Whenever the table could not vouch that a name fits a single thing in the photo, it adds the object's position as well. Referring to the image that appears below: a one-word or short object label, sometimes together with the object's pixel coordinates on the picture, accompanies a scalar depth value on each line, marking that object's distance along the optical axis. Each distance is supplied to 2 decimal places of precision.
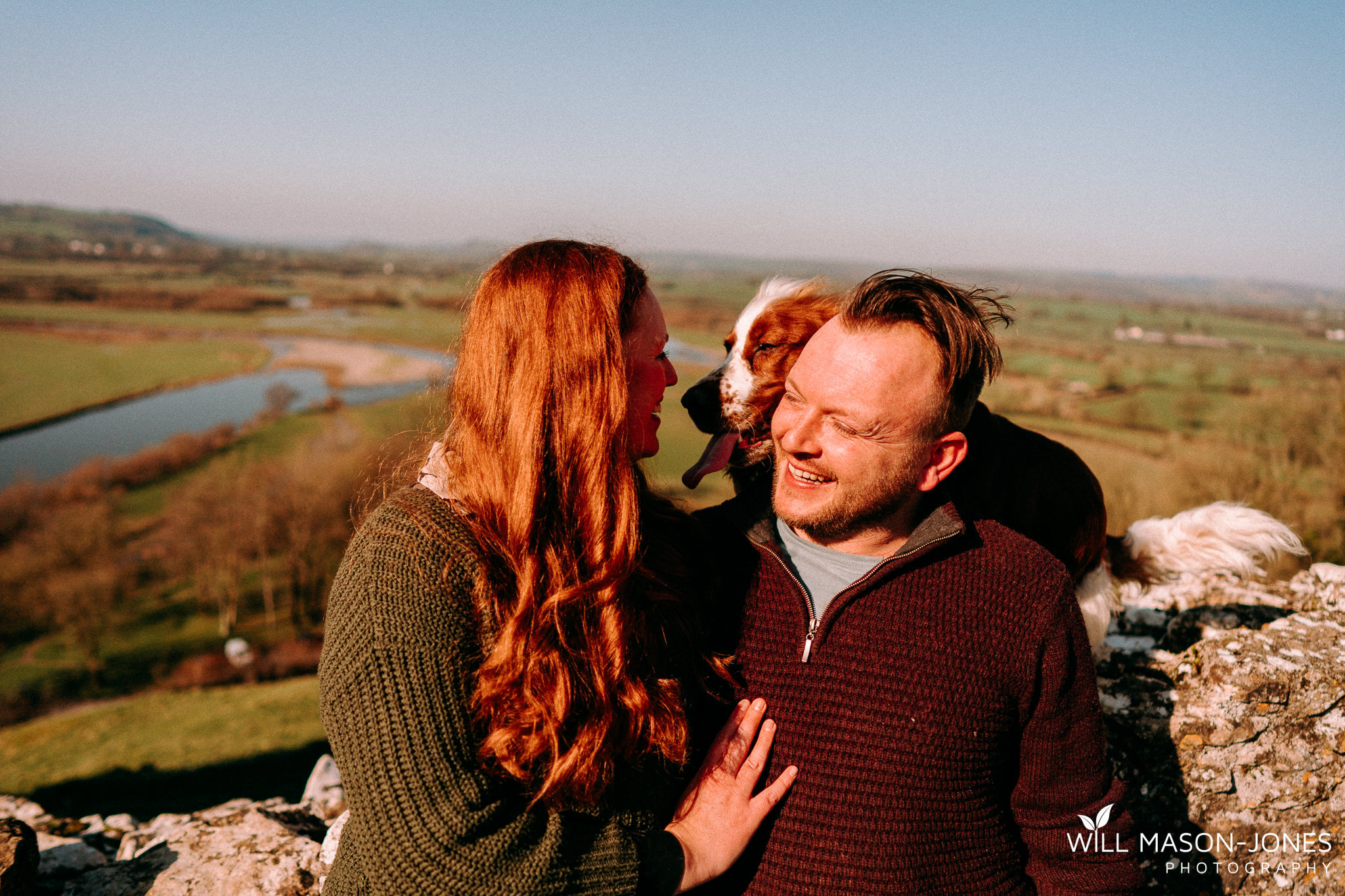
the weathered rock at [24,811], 3.32
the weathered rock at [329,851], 2.58
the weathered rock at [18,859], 2.41
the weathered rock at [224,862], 2.52
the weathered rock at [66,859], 2.80
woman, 1.51
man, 2.00
